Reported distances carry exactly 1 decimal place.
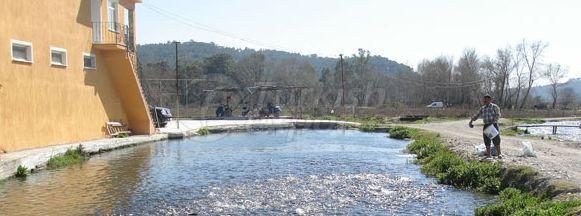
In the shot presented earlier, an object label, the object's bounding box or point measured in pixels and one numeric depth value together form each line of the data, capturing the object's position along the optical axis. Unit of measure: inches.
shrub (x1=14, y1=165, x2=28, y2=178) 604.6
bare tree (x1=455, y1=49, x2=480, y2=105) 3376.0
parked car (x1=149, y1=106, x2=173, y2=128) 1284.7
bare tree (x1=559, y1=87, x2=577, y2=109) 3731.3
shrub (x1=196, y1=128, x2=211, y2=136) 1273.0
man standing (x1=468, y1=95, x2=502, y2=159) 574.6
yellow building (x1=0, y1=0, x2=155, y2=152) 730.8
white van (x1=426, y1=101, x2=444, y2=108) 3191.4
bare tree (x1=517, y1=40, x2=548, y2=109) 3526.1
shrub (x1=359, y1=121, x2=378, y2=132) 1417.1
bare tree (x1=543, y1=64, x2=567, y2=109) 3783.7
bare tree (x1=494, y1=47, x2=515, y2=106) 3326.8
